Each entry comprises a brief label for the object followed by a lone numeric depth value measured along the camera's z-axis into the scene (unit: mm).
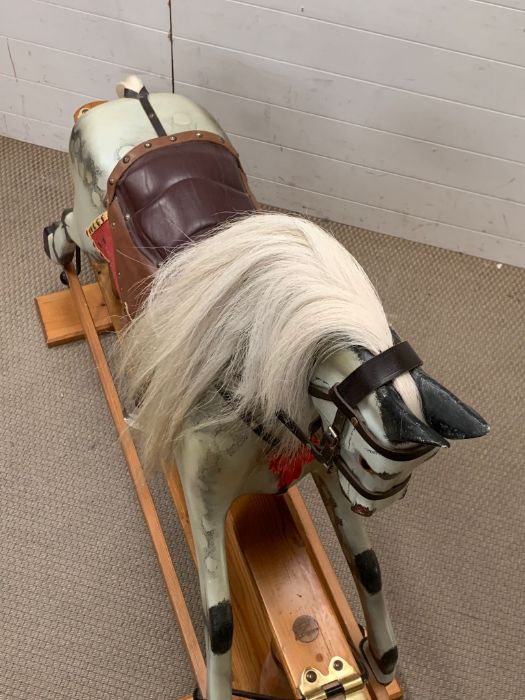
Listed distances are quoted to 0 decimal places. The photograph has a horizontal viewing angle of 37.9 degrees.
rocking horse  816
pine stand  1180
